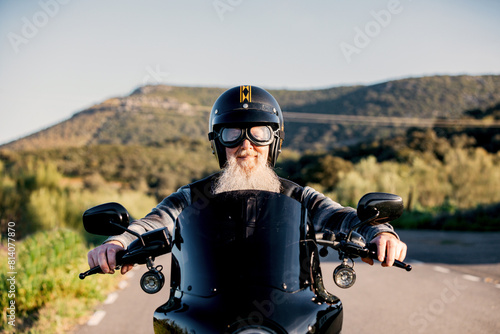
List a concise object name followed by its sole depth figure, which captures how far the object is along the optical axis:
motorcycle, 1.55
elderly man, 2.24
